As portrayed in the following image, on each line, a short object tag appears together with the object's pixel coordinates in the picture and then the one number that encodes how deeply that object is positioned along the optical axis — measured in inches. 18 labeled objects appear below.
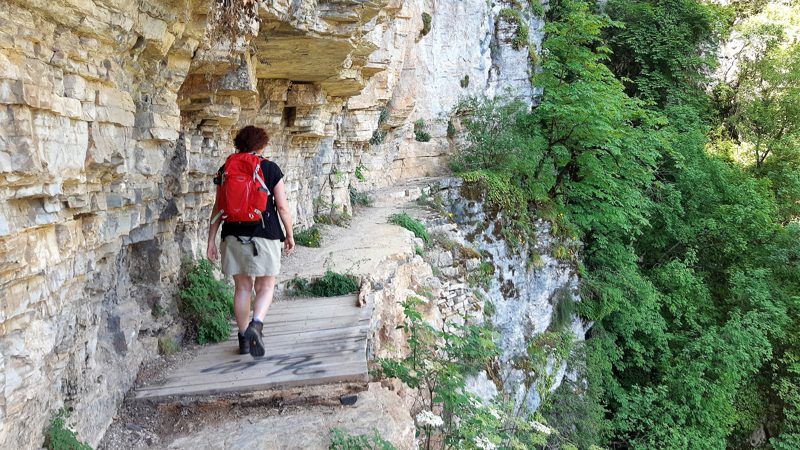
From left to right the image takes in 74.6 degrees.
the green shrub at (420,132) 576.4
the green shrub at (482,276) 381.6
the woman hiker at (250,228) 138.6
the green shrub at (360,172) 479.8
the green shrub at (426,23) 553.9
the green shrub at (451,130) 594.5
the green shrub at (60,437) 93.7
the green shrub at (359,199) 453.1
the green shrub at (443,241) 376.9
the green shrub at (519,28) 619.2
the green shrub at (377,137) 506.9
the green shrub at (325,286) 210.8
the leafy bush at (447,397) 143.1
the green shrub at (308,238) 301.1
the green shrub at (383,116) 498.7
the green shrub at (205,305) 161.0
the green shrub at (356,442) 104.3
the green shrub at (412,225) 360.2
